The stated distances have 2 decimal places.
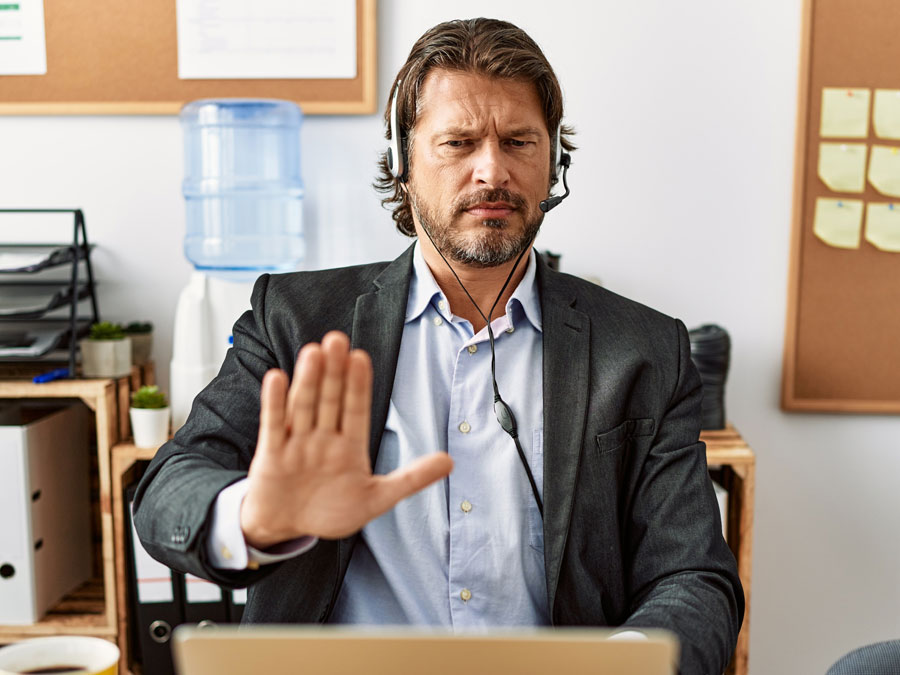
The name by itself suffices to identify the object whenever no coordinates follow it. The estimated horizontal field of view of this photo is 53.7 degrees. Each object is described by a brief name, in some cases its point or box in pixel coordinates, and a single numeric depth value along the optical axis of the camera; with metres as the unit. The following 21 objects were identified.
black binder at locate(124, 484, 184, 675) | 1.84
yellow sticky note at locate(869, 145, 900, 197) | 2.03
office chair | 0.95
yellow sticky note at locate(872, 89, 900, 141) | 2.01
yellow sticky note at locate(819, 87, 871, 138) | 2.01
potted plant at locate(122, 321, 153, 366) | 2.05
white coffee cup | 1.39
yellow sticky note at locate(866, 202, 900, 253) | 2.04
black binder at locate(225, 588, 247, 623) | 1.84
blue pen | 1.84
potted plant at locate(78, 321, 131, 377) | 1.90
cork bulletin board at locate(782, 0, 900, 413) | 2.01
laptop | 0.57
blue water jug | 2.02
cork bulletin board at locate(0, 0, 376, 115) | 2.04
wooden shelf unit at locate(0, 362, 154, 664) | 1.83
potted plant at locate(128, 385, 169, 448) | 1.82
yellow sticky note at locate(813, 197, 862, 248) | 2.05
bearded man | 1.23
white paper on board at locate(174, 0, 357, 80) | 2.02
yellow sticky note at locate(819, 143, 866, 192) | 2.03
